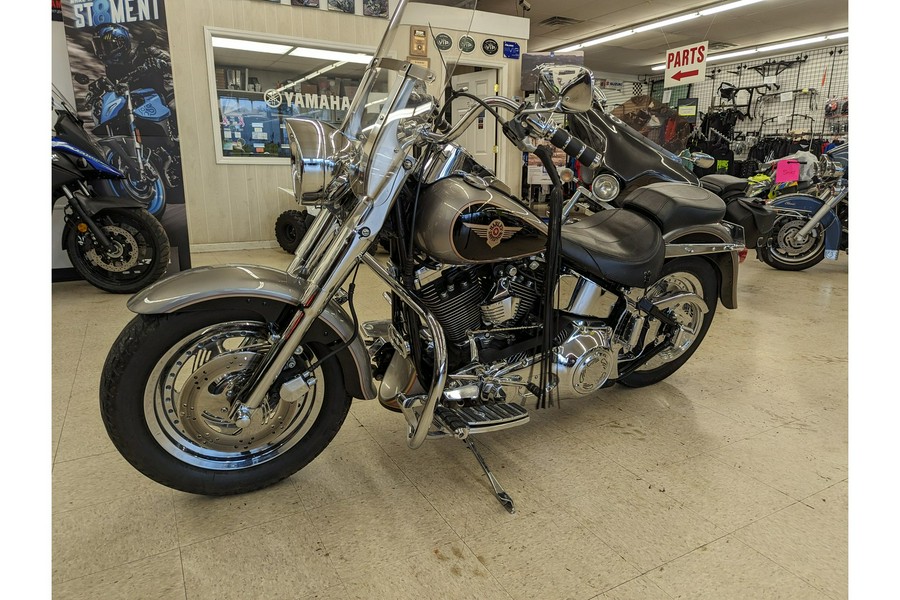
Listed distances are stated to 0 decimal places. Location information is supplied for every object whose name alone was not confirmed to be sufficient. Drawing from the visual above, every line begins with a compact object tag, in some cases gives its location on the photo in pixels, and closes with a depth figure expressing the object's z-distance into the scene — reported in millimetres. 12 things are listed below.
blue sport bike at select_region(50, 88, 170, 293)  3842
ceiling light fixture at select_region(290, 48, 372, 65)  5949
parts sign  6059
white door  7344
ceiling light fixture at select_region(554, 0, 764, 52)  7993
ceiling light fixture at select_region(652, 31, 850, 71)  9672
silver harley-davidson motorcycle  1424
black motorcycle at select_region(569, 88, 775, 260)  3510
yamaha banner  4031
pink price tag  5328
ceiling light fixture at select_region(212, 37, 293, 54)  5559
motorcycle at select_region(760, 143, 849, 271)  4980
